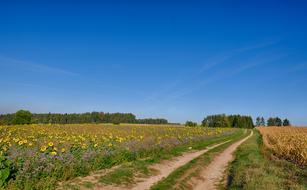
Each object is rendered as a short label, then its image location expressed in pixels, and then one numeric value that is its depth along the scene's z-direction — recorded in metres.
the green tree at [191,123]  80.72
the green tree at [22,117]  47.62
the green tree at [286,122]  115.72
